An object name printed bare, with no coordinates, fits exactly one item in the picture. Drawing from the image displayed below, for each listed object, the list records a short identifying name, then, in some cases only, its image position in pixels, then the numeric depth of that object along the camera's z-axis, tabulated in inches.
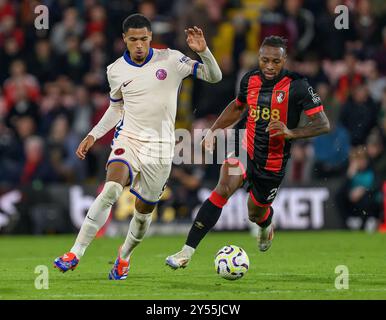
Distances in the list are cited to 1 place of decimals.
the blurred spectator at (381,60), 709.3
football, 358.6
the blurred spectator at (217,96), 685.3
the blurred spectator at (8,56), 745.6
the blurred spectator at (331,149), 650.8
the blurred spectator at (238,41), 721.6
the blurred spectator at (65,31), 753.0
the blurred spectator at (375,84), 689.0
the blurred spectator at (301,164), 657.0
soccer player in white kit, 368.8
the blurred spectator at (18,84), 724.0
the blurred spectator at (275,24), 710.0
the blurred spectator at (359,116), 657.6
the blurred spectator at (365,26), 727.7
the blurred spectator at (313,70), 681.0
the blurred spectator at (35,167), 666.8
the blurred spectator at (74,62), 743.1
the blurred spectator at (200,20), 735.1
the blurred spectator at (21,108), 707.4
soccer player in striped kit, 384.8
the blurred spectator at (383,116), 668.1
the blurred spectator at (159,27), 716.5
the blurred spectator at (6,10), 776.9
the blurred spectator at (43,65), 741.9
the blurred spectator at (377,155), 651.5
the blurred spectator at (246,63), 697.2
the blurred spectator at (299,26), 716.0
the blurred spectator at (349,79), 683.4
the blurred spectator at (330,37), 722.8
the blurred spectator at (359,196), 642.2
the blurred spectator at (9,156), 667.4
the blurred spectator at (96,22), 756.6
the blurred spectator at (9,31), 767.7
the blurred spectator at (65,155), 668.1
